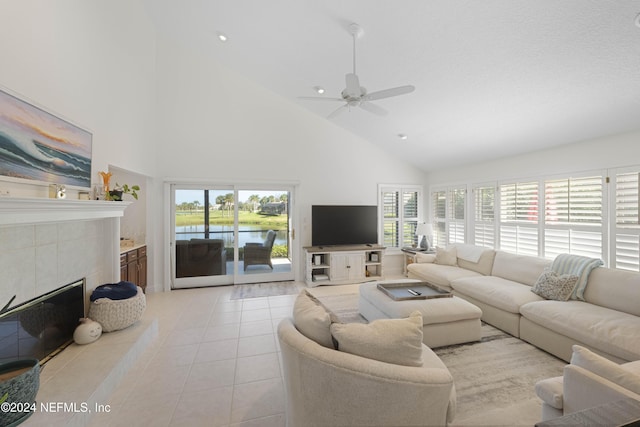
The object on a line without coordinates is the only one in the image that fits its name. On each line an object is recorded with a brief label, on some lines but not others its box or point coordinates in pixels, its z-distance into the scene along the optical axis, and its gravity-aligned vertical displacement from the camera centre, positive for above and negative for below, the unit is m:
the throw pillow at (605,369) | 1.18 -0.78
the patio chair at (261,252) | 5.11 -0.77
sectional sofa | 2.18 -0.97
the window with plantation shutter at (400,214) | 5.80 +0.00
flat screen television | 5.14 -0.22
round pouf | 2.64 -1.04
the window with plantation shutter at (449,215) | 5.21 -0.02
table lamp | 5.46 -0.41
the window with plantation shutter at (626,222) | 2.85 -0.09
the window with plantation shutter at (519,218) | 3.94 -0.06
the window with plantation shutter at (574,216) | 3.19 -0.03
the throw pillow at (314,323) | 1.50 -0.66
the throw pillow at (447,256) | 4.64 -0.77
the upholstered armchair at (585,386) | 1.18 -0.83
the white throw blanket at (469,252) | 4.30 -0.66
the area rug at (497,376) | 1.78 -1.42
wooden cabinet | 3.66 -0.80
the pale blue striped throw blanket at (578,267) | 2.86 -0.62
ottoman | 2.66 -1.09
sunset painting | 1.82 +0.57
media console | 4.97 -0.98
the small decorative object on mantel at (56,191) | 2.17 +0.20
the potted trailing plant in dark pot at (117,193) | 2.94 +0.24
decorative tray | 2.95 -0.96
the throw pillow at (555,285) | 2.84 -0.82
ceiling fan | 2.38 +1.16
